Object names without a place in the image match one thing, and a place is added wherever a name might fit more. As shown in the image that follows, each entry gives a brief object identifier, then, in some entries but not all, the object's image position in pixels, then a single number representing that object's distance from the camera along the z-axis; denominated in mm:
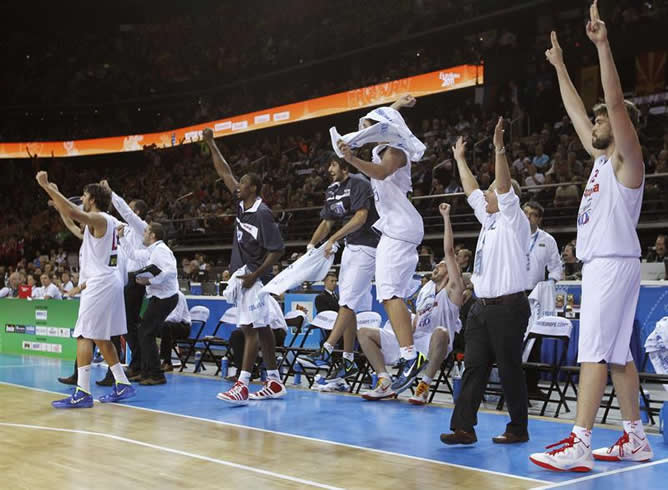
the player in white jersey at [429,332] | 7328
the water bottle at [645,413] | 6535
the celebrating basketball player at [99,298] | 7543
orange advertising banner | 21641
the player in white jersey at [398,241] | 6812
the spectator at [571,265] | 10965
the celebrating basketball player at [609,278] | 4574
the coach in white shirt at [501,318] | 5410
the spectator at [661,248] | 11109
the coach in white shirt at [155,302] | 9234
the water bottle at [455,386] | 7246
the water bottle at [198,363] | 10523
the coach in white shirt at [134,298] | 9656
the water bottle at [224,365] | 9751
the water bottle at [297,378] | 9031
